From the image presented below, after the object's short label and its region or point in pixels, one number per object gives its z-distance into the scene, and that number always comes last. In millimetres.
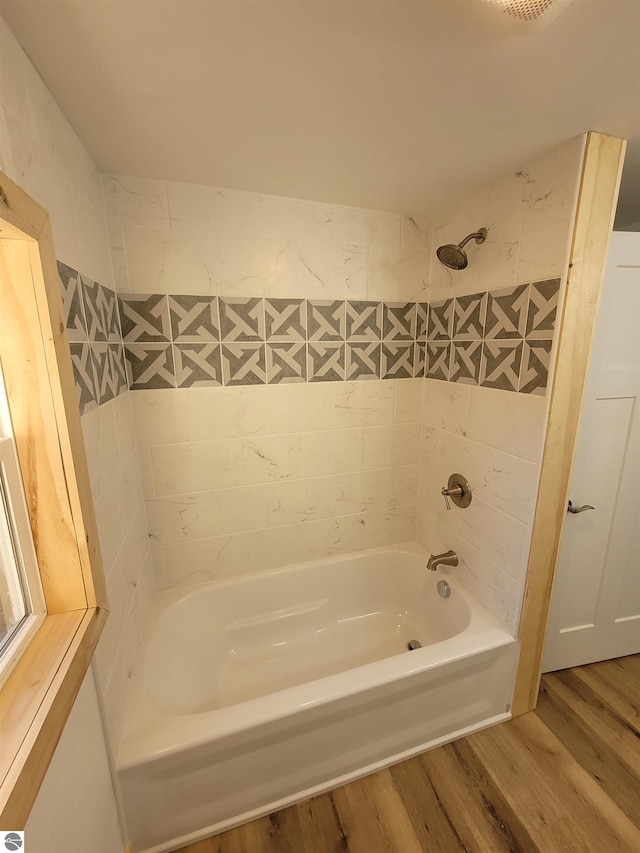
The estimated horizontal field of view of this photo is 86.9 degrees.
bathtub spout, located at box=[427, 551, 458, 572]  1676
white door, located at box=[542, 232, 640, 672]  1250
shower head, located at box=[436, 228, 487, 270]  1362
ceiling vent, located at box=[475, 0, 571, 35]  556
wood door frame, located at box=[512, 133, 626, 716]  1043
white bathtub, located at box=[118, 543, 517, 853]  1060
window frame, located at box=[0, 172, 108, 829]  616
